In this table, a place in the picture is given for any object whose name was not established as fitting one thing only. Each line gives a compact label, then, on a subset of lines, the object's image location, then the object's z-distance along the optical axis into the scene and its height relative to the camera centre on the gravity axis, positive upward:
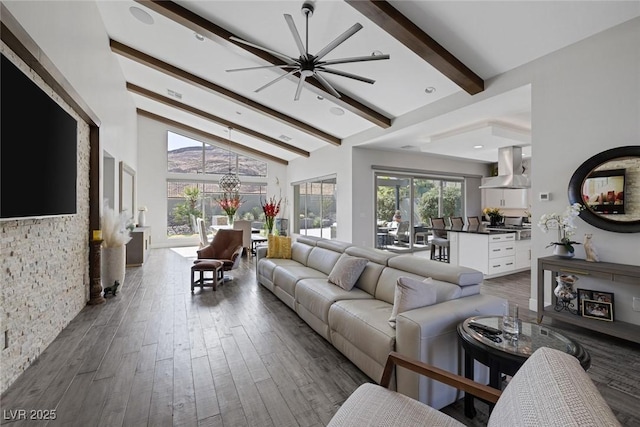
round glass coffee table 1.55 -0.74
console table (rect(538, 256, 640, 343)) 2.74 -0.62
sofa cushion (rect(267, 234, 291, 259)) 4.95 -0.56
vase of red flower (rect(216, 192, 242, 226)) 7.43 +0.19
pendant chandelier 8.04 +0.79
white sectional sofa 1.90 -0.81
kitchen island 5.51 -0.72
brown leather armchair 5.31 -0.62
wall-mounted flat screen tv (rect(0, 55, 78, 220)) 1.90 +0.49
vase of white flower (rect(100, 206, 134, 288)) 4.28 -0.52
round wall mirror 2.93 +0.26
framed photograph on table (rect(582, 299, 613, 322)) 3.02 -0.99
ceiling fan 2.97 +1.62
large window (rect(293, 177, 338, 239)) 8.75 +0.20
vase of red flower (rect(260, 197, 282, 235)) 5.81 -0.01
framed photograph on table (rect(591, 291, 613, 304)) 3.05 -0.86
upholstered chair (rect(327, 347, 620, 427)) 0.77 -0.59
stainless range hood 5.82 +0.85
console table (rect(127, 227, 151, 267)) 6.40 -0.77
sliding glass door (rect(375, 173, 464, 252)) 7.85 +0.18
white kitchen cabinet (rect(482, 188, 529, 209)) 8.95 +0.49
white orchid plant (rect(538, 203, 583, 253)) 3.20 -0.11
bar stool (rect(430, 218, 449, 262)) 6.66 -0.58
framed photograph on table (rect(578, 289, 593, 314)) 3.16 -0.88
